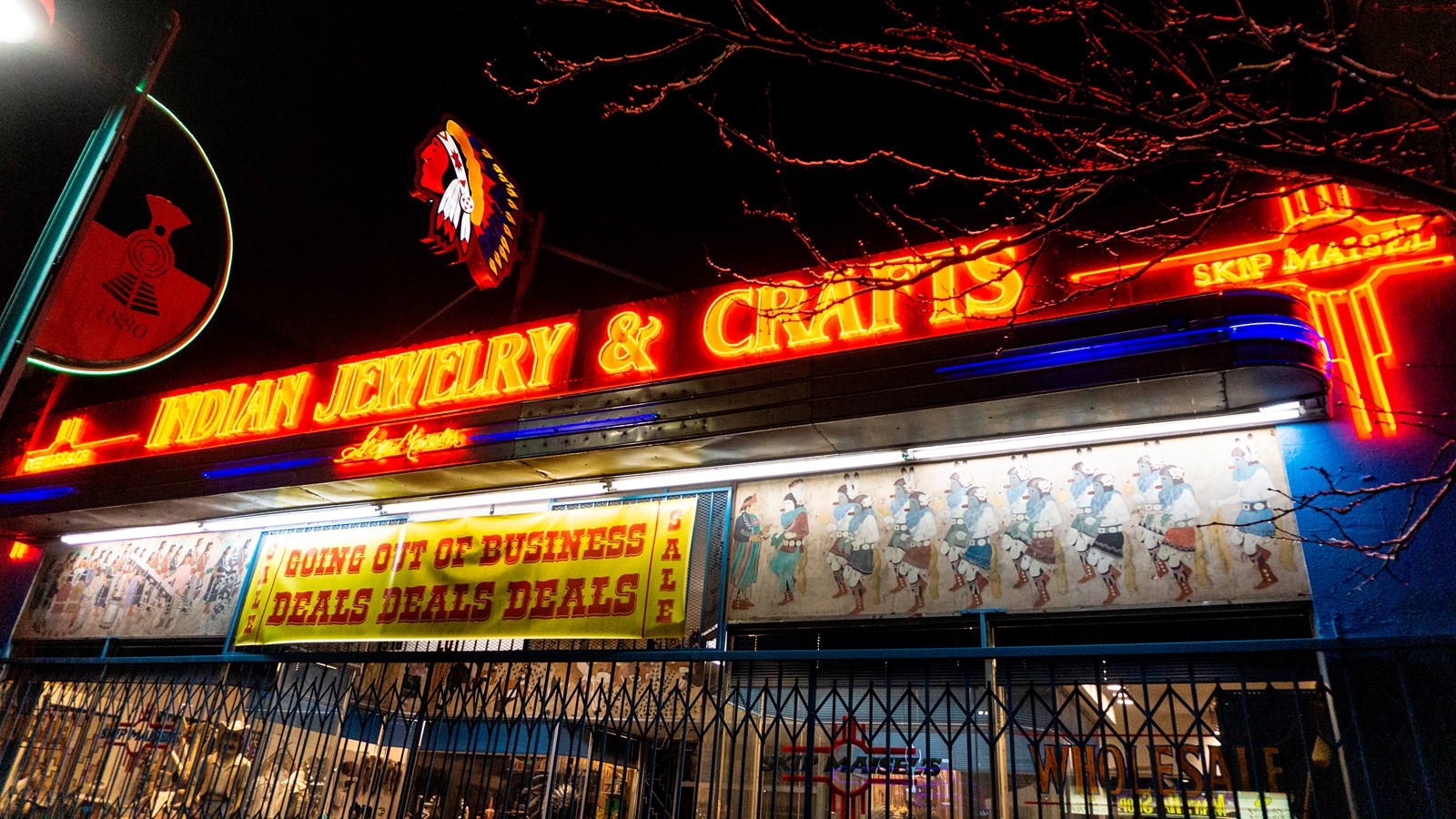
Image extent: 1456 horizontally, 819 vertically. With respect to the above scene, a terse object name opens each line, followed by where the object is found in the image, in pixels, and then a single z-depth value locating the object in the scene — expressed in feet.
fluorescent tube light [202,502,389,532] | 35.65
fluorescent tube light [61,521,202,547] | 40.11
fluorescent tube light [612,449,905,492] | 27.37
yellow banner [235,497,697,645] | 28.48
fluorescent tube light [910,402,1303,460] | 22.52
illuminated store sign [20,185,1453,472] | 22.03
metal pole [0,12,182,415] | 14.94
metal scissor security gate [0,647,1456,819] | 17.17
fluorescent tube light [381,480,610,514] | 31.30
